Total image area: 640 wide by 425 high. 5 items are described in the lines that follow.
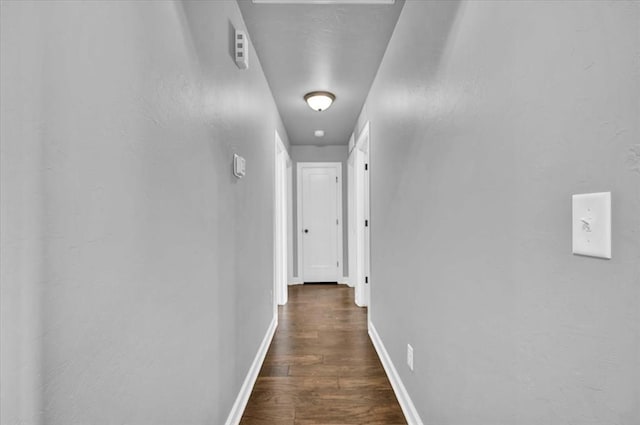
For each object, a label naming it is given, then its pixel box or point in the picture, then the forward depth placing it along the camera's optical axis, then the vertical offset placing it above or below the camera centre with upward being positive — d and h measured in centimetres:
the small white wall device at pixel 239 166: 188 +25
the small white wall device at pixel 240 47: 189 +91
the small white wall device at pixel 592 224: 62 -3
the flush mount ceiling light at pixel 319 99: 341 +112
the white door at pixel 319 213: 580 -8
